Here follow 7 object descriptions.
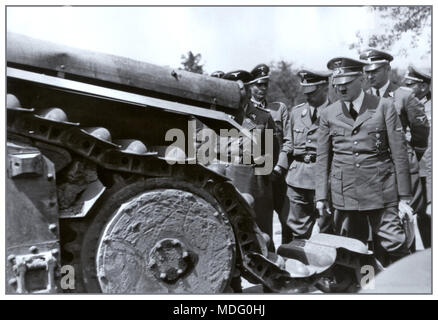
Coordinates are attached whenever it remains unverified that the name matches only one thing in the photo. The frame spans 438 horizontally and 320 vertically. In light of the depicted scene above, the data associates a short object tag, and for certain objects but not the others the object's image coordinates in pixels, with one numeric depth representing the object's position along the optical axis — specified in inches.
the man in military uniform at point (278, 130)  199.0
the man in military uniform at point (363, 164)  177.2
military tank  142.1
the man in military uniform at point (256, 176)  186.9
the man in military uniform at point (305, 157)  197.2
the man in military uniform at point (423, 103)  191.5
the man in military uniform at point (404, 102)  183.3
